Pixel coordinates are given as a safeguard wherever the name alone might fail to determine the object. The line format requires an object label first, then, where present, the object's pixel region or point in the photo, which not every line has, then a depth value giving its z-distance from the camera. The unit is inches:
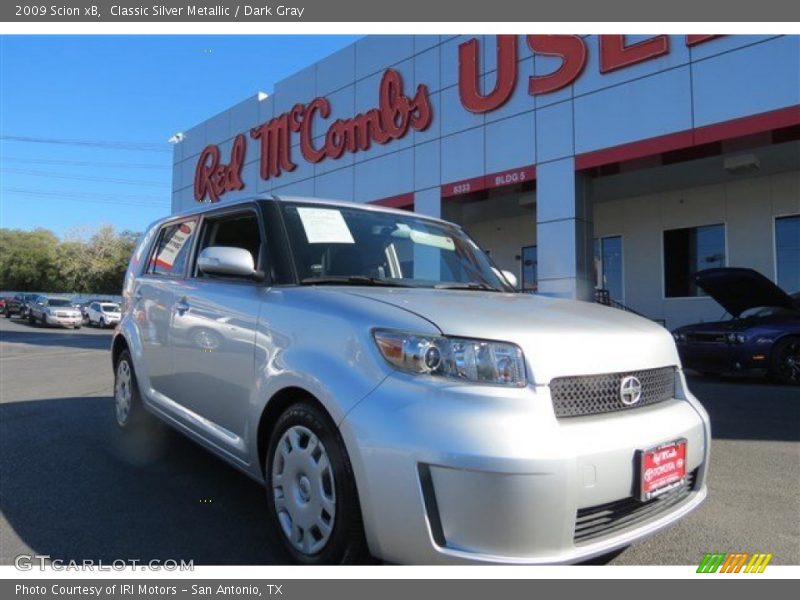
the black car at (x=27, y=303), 1464.8
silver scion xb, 85.9
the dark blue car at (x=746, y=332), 360.8
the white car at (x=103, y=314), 1346.0
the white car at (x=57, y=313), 1268.5
